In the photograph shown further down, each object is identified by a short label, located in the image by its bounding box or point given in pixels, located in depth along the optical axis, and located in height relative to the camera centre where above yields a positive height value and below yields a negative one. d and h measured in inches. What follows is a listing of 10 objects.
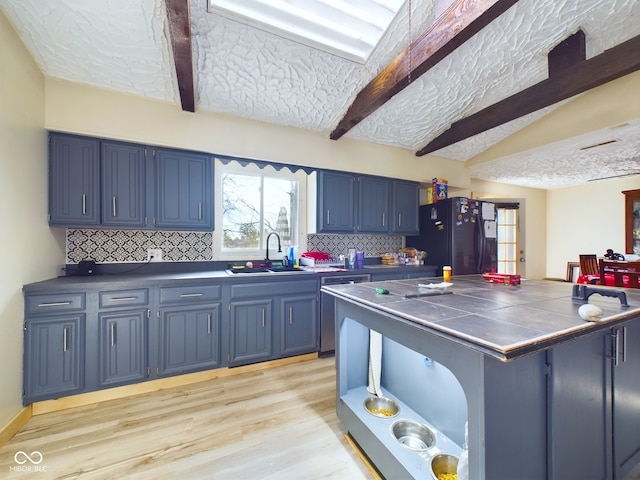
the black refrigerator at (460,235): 140.3 +1.9
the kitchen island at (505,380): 34.1 -22.4
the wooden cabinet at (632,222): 179.6 +11.3
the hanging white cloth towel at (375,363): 70.4 -33.3
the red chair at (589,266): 158.3 -16.4
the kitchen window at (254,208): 119.5 +14.4
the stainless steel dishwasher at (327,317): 113.1 -33.5
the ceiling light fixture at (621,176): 178.9 +44.1
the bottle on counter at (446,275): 71.1 -9.9
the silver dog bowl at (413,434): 56.9 -42.8
